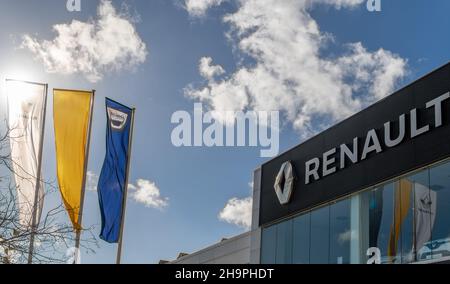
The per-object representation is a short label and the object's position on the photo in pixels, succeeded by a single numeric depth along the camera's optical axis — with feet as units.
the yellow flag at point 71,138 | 74.69
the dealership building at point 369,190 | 55.93
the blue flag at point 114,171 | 77.36
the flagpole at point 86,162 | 72.07
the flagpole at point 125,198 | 76.95
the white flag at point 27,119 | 69.26
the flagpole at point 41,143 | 69.63
